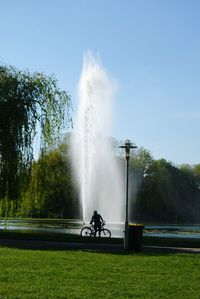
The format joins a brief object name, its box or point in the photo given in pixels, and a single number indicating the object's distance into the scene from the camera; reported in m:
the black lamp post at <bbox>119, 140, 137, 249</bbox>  22.16
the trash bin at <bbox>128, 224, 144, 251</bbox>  21.08
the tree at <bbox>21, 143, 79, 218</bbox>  65.25
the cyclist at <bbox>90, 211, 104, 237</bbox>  31.14
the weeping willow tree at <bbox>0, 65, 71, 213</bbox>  27.58
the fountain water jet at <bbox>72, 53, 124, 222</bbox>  54.22
